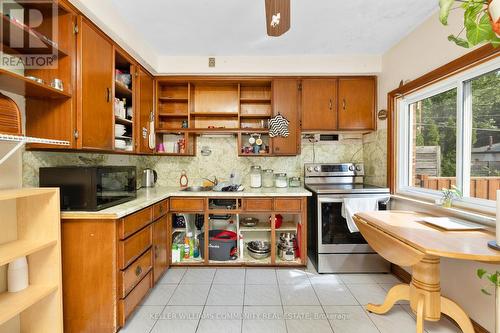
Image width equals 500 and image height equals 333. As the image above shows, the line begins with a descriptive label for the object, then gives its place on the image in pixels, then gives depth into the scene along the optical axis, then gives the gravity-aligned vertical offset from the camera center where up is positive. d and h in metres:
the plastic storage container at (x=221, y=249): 2.59 -0.95
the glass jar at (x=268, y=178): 3.04 -0.18
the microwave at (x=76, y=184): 1.58 -0.14
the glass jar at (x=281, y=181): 2.92 -0.21
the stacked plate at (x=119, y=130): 2.09 +0.32
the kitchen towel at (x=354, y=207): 2.33 -0.44
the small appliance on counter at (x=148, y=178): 2.95 -0.17
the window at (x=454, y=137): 1.64 +0.23
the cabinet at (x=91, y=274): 1.57 -0.75
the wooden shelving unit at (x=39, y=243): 1.43 -0.51
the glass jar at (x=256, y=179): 2.94 -0.19
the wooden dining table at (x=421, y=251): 1.20 -0.48
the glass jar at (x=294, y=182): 3.01 -0.23
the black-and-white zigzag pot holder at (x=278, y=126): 2.76 +0.46
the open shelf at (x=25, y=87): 1.20 +0.46
